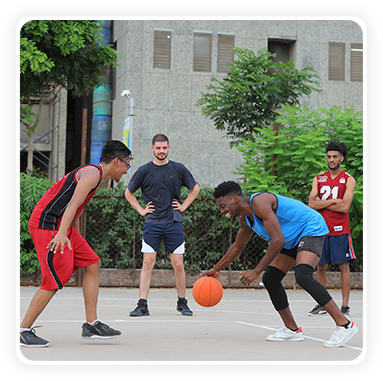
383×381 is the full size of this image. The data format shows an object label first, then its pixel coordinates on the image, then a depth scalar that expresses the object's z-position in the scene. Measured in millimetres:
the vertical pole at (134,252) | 10854
